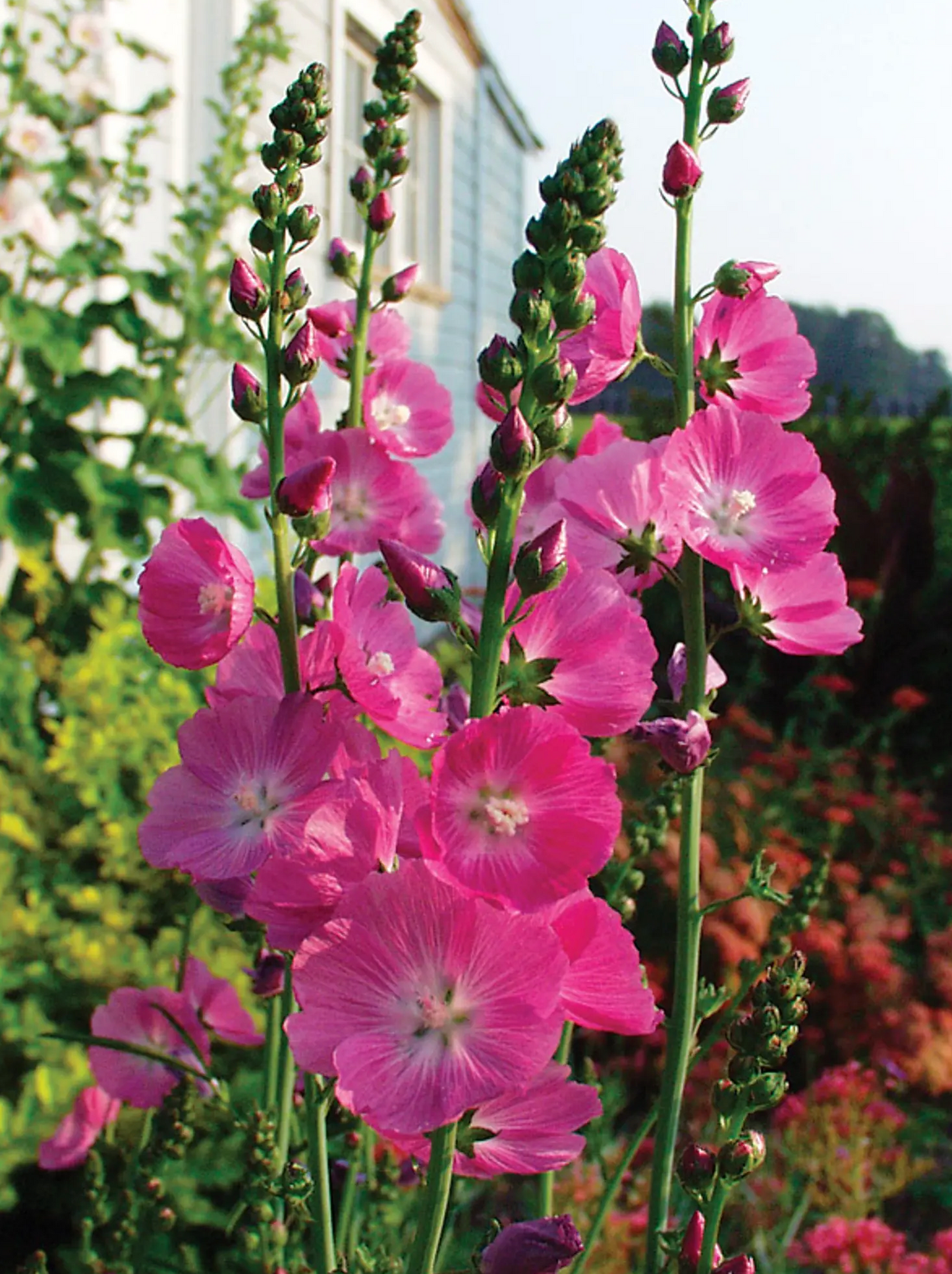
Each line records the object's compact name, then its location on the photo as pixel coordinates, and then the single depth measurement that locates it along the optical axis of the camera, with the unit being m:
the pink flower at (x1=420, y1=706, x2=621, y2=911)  0.55
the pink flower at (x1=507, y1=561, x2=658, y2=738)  0.63
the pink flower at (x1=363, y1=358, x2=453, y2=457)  0.98
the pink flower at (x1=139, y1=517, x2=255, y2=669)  0.67
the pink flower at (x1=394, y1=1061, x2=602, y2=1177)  0.62
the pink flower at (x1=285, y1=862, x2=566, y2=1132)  0.54
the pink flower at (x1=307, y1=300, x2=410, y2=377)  0.92
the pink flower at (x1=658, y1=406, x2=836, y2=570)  0.76
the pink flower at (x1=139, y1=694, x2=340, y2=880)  0.64
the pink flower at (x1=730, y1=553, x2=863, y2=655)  0.82
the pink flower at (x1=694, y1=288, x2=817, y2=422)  0.85
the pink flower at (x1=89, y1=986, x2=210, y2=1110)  0.99
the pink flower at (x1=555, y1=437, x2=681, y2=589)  0.81
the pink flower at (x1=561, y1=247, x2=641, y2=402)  0.78
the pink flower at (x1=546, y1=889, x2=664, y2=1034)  0.60
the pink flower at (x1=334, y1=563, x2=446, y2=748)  0.66
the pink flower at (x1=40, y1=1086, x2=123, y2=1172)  1.14
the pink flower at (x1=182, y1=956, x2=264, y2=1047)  1.03
